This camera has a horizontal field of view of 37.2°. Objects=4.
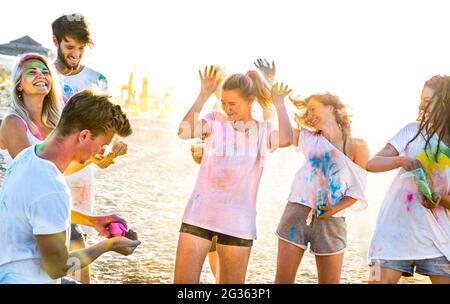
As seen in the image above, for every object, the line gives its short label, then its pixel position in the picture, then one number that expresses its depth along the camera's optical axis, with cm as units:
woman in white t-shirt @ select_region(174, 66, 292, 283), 383
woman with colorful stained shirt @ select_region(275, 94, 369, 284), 411
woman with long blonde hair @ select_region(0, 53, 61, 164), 373
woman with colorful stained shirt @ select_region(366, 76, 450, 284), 380
